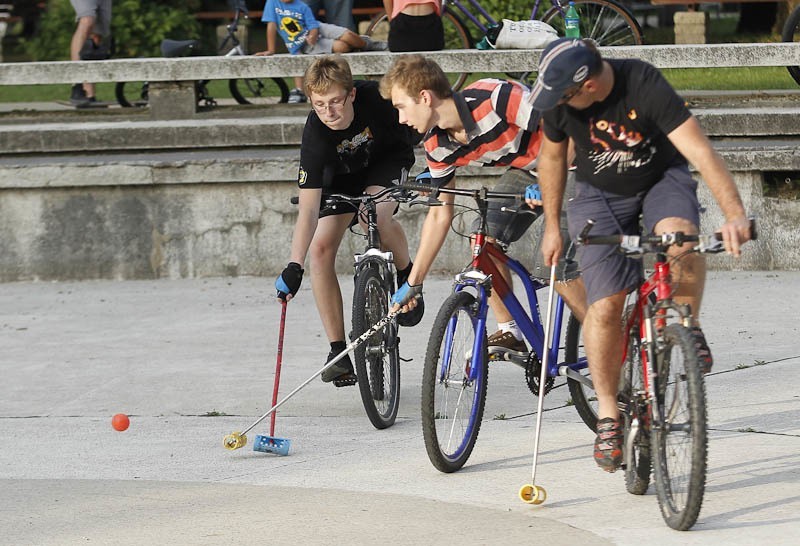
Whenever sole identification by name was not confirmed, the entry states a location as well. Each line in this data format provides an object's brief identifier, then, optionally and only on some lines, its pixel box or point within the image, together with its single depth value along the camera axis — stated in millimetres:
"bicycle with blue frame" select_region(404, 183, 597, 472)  10531
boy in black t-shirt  12352
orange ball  12617
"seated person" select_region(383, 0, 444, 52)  20219
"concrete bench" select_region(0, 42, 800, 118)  19266
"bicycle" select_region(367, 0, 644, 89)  22984
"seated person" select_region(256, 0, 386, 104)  22297
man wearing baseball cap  9070
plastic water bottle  21161
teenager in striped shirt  10945
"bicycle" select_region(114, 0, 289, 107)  24500
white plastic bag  20500
